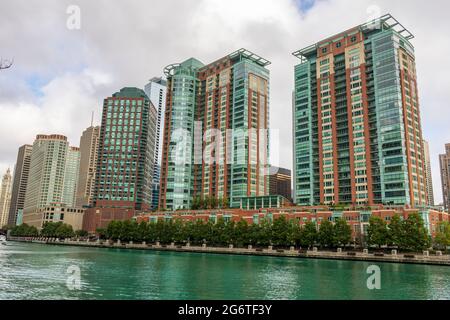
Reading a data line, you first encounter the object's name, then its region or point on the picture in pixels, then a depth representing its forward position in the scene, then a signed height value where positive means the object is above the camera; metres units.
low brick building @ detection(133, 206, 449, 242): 112.75 +10.32
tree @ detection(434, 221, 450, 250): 97.88 +3.45
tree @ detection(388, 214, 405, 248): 95.06 +3.83
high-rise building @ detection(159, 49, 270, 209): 178.12 +45.39
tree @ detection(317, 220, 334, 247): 106.88 +3.61
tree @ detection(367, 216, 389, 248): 97.44 +4.09
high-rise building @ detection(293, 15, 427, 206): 137.25 +47.76
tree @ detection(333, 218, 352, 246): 105.31 +4.17
